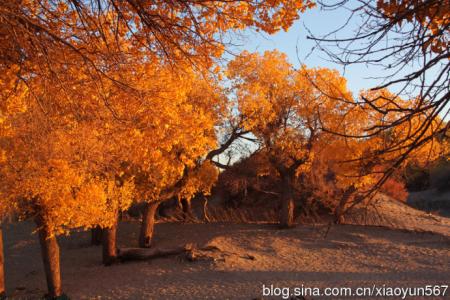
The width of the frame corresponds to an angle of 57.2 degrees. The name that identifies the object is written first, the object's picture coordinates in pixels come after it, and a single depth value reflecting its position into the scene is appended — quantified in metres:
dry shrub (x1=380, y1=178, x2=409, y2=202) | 25.71
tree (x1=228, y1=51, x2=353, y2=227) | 15.47
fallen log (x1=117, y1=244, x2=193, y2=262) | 13.30
